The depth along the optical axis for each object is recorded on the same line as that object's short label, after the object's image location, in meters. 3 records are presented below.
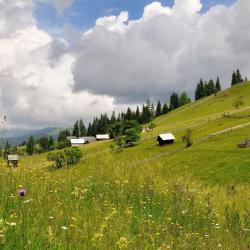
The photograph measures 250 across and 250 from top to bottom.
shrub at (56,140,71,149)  169.52
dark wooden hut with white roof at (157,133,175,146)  116.12
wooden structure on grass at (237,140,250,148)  85.19
